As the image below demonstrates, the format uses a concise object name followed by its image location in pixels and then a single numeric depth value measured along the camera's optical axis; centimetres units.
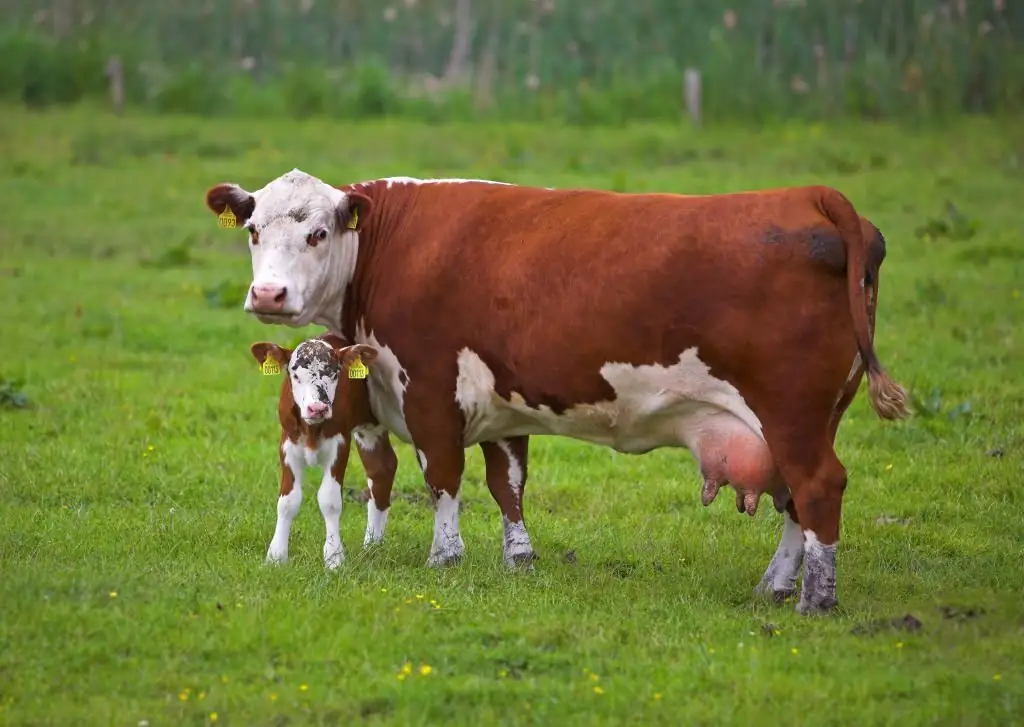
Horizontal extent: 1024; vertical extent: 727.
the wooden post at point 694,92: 4887
